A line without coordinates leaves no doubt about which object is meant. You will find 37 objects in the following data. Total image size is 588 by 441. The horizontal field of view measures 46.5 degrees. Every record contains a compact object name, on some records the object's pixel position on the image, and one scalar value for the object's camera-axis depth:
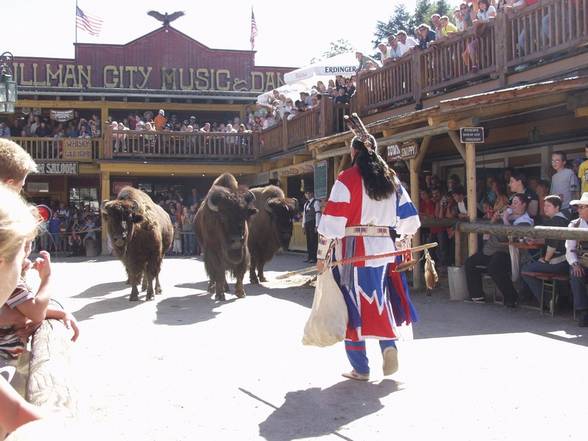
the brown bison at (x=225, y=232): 10.80
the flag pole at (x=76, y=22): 30.08
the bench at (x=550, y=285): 8.47
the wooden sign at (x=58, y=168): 26.32
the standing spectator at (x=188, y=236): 24.20
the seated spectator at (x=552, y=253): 8.52
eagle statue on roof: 32.28
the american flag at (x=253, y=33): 35.75
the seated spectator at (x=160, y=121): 26.02
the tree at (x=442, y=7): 53.28
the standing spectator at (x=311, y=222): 17.20
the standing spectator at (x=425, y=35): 13.80
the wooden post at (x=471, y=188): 10.08
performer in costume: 5.53
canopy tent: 21.06
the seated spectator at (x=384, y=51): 15.64
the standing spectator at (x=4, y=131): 27.25
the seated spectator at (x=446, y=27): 13.80
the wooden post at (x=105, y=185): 25.64
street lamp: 19.19
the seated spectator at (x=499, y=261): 9.29
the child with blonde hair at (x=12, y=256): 1.66
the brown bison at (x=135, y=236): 10.79
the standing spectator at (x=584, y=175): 9.05
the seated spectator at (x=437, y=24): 14.08
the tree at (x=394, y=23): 56.41
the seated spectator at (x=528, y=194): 9.66
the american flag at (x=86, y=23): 30.14
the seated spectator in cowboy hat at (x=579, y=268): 7.90
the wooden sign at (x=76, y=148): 26.66
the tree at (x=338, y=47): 69.25
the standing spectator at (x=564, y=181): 9.63
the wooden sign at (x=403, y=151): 11.48
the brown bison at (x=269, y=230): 13.67
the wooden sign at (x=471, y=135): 9.90
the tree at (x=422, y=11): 54.38
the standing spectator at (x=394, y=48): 15.17
